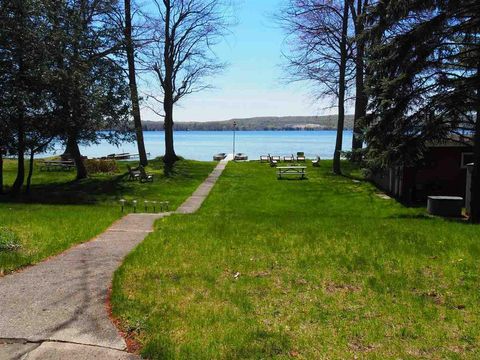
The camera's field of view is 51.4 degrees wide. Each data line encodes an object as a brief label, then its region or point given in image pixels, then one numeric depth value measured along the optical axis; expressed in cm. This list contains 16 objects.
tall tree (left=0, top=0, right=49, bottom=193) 1752
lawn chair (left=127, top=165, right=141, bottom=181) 2640
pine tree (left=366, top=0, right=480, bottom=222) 1516
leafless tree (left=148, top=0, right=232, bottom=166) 3506
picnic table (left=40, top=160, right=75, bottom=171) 3136
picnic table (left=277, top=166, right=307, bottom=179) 2902
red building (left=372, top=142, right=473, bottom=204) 2134
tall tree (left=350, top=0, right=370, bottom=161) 3105
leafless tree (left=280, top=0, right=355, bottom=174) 3166
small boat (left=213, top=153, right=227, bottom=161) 4698
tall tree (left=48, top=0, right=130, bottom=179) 1934
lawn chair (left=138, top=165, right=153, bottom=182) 2645
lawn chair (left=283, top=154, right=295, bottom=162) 4109
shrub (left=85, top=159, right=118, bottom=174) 3038
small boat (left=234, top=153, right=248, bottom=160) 4474
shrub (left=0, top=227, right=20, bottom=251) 819
